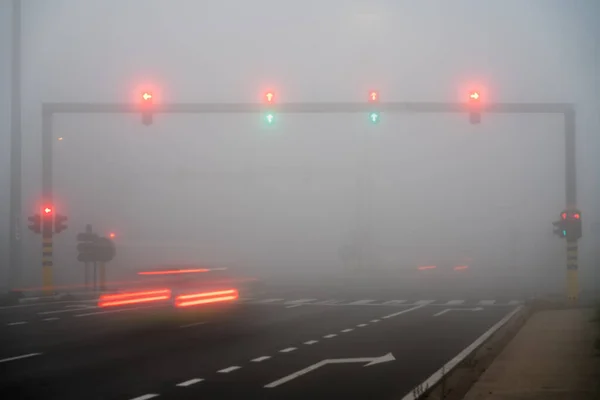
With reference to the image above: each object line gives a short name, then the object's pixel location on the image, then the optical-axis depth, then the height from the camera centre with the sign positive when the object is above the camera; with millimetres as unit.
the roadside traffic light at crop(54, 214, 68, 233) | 36219 -324
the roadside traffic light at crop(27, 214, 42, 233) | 35500 -387
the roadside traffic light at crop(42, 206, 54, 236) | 35188 -274
